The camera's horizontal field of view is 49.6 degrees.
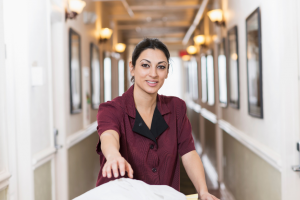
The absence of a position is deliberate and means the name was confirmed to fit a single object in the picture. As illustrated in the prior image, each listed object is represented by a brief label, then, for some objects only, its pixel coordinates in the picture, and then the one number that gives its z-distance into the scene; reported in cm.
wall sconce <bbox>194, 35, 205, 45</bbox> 726
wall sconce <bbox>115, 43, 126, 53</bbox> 840
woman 148
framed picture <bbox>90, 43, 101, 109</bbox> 519
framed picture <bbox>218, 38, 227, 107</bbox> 501
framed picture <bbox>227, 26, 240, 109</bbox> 396
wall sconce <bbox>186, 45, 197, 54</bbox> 902
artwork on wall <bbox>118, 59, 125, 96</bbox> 984
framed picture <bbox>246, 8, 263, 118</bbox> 290
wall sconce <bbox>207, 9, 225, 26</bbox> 483
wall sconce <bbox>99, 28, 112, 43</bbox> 588
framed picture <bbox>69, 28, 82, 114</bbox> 387
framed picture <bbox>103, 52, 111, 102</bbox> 678
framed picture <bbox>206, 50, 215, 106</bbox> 638
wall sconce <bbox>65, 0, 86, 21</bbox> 365
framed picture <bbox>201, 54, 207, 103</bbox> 765
